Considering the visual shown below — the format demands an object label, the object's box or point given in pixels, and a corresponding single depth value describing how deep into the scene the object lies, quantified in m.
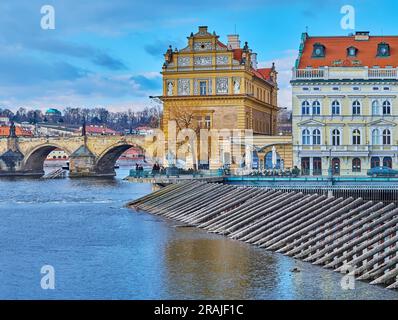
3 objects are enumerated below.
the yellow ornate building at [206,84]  80.31
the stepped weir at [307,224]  30.66
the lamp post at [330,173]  56.87
